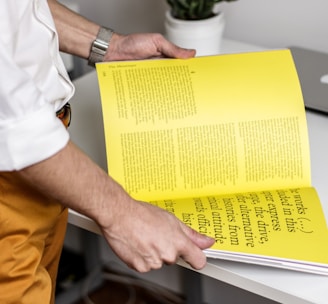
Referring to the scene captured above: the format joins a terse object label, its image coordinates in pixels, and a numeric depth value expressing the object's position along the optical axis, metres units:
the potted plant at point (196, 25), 1.78
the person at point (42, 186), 1.21
